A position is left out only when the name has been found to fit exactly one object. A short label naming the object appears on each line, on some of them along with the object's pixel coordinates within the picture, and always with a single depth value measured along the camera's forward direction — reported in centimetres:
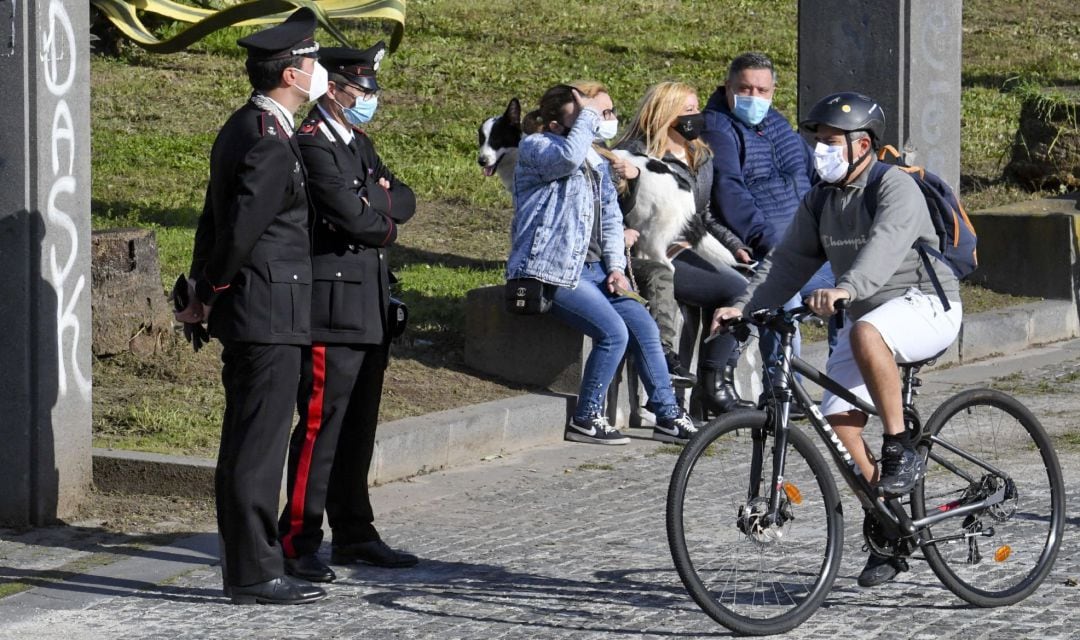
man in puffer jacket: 1792
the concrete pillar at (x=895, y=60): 2242
